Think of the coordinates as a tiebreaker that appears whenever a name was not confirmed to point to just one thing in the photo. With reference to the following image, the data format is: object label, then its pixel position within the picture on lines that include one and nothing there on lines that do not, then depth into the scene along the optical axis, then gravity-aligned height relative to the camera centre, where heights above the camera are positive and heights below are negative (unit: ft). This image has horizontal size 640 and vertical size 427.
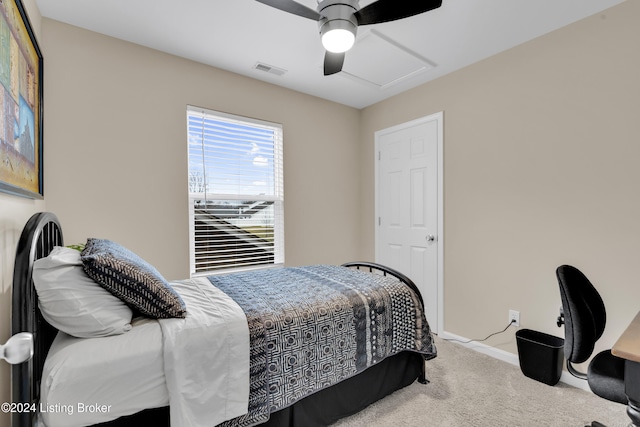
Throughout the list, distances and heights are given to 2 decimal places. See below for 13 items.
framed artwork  4.03 +1.73
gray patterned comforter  4.81 -2.12
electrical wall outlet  8.26 -2.88
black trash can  7.11 -3.45
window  9.27 +0.70
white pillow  3.81 -1.12
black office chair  4.45 -2.06
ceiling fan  5.16 +3.53
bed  3.49 -2.13
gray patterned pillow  4.10 -0.96
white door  10.21 +0.30
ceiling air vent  9.20 +4.47
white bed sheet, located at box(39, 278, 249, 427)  3.50 -2.01
